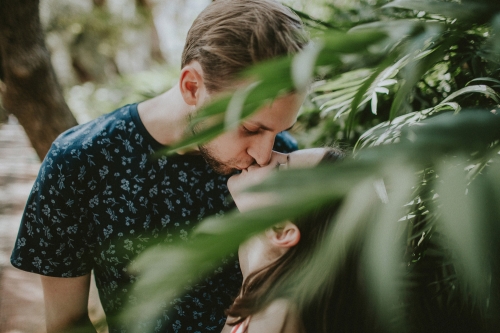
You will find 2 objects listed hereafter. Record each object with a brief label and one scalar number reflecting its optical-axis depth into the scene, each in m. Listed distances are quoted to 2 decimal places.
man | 0.89
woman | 0.77
